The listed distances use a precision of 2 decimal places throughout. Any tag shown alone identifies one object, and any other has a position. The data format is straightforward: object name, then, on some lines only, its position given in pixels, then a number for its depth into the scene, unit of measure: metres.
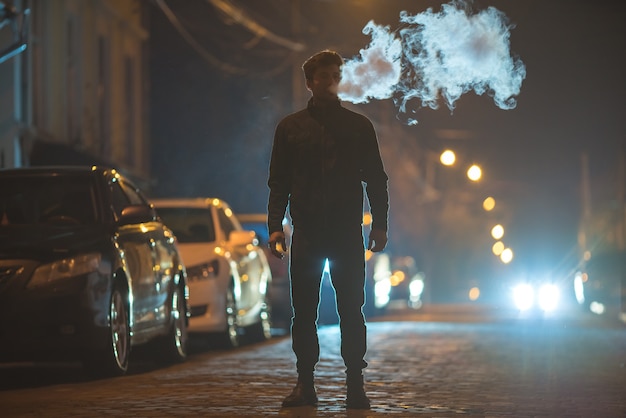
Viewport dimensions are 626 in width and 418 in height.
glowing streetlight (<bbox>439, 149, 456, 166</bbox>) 36.38
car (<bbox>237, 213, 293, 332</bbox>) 21.77
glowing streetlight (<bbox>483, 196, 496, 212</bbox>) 104.47
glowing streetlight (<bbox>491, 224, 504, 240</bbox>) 133.32
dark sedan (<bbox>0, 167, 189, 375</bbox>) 11.14
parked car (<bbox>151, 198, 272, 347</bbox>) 16.27
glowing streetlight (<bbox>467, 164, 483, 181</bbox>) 40.25
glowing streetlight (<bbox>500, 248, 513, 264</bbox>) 124.19
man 9.20
